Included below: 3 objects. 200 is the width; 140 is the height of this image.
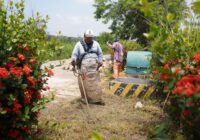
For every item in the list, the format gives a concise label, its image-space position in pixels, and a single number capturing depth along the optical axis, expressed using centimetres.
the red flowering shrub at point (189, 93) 207
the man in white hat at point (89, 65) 837
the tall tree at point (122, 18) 3117
